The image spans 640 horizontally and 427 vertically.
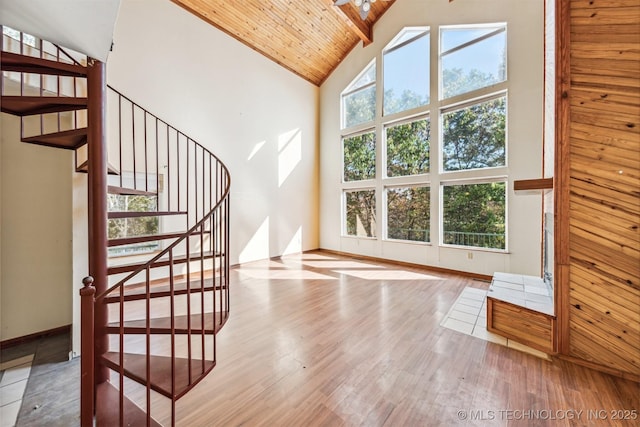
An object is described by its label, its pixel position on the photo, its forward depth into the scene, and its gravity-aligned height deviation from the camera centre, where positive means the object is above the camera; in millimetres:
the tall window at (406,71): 5535 +3224
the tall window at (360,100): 6461 +3002
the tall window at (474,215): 4613 -68
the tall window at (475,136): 4586 +1454
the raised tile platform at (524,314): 2408 -1045
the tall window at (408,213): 5529 -29
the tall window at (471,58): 4621 +2976
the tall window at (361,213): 6480 -28
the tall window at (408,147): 5500 +1474
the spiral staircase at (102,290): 1641 -603
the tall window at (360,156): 6473 +1471
